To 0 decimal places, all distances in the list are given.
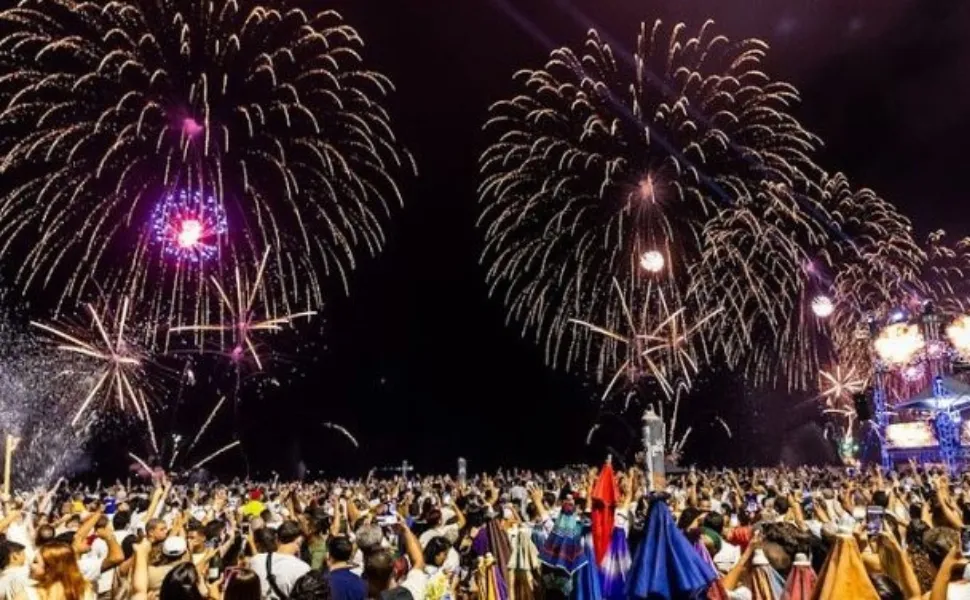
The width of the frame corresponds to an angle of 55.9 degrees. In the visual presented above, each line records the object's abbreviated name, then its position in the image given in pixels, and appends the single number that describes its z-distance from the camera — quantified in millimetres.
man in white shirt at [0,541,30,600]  6430
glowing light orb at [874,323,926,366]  40594
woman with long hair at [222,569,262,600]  5270
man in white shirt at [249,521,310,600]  7117
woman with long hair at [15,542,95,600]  5762
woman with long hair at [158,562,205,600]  5258
